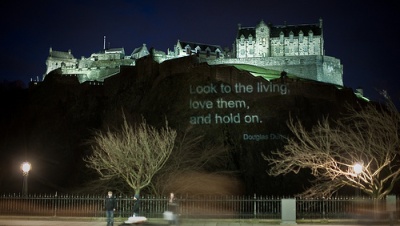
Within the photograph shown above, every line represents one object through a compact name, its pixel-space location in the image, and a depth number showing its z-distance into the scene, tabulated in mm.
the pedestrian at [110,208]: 21391
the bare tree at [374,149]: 23125
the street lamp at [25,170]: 27672
